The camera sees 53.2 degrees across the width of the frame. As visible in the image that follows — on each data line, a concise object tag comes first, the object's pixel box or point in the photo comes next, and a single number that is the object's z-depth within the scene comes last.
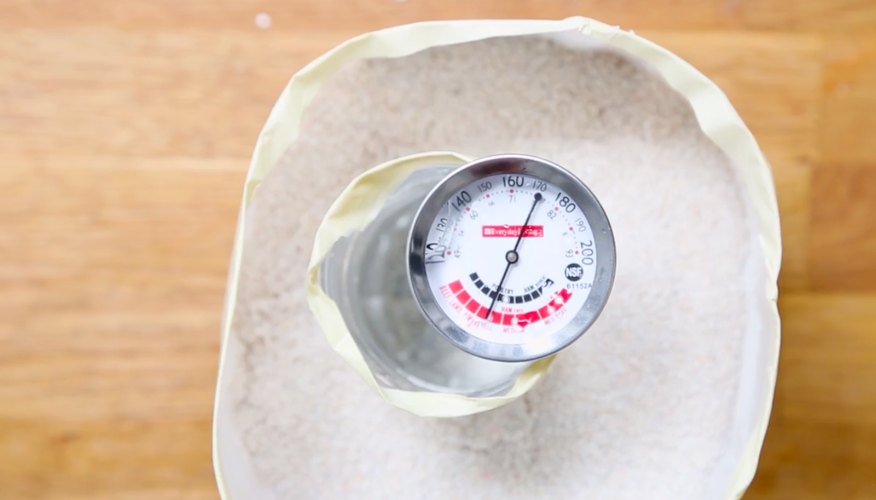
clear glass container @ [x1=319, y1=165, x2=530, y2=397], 0.61
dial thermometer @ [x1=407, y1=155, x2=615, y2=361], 0.52
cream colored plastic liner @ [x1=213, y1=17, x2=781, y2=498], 0.57
